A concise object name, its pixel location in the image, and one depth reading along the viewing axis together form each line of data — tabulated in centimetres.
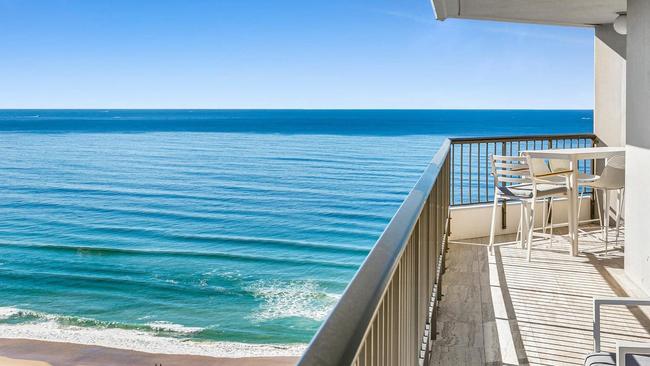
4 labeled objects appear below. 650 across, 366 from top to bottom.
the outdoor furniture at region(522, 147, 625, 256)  545
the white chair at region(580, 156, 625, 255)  536
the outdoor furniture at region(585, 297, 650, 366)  169
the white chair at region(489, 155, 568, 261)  541
